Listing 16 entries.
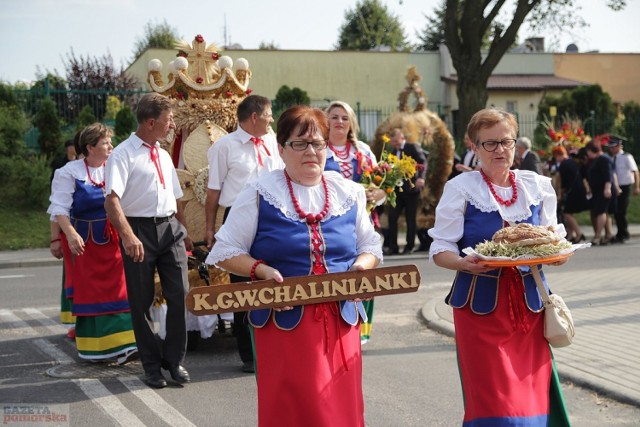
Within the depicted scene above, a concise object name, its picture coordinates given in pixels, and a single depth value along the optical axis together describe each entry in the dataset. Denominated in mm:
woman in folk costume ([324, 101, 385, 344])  8172
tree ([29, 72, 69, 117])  24562
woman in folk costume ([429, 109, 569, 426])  4496
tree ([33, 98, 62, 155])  22438
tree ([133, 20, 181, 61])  69812
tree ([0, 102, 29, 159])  21891
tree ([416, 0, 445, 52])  72125
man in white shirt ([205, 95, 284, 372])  7738
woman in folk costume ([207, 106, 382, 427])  4195
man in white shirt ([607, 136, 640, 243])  18453
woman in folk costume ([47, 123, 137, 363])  8219
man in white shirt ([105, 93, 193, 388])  7281
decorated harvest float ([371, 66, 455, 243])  18359
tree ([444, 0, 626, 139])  26531
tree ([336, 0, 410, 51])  75938
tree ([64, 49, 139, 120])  32188
